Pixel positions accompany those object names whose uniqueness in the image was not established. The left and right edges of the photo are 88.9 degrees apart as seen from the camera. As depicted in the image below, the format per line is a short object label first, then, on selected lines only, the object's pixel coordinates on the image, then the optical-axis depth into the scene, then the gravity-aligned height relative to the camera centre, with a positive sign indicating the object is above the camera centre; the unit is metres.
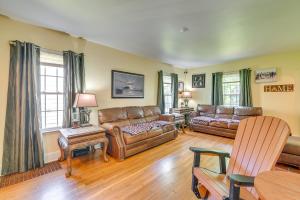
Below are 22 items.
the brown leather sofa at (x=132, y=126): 3.08 -0.69
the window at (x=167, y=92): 5.88 +0.32
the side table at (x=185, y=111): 5.62 -0.41
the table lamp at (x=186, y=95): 6.32 +0.21
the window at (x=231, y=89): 5.32 +0.41
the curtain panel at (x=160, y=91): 5.34 +0.32
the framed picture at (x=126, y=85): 4.01 +0.43
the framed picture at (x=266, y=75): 4.48 +0.77
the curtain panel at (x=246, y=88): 4.89 +0.40
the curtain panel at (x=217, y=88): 5.61 +0.45
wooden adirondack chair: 1.28 -0.57
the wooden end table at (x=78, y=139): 2.45 -0.68
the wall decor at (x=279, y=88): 4.21 +0.37
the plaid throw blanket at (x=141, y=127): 3.28 -0.65
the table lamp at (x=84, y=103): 2.87 -0.07
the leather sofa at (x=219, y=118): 4.59 -0.60
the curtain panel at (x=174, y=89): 5.96 +0.44
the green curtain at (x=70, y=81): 3.05 +0.37
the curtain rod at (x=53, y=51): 2.82 +0.93
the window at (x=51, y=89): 2.90 +0.21
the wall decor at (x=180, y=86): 6.51 +0.59
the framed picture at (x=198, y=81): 6.23 +0.82
